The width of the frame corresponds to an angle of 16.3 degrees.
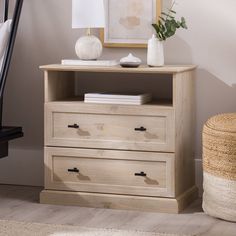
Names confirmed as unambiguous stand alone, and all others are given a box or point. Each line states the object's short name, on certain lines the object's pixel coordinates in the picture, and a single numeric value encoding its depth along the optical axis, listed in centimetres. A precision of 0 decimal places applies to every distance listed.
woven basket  359
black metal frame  407
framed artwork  421
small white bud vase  396
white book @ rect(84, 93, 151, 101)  386
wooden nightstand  383
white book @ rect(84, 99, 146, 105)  387
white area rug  342
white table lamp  398
